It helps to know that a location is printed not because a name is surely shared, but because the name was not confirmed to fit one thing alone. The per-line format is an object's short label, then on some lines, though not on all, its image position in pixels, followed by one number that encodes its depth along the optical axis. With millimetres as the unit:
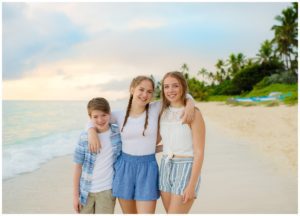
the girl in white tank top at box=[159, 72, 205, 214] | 2902
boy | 3123
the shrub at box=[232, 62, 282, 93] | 37156
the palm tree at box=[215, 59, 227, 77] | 51750
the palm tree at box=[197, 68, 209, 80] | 55106
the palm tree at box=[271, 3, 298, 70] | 35438
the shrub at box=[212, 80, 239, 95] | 38969
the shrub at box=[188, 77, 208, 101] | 40062
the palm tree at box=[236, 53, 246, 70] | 48562
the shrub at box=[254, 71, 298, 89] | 33375
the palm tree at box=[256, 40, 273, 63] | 41844
